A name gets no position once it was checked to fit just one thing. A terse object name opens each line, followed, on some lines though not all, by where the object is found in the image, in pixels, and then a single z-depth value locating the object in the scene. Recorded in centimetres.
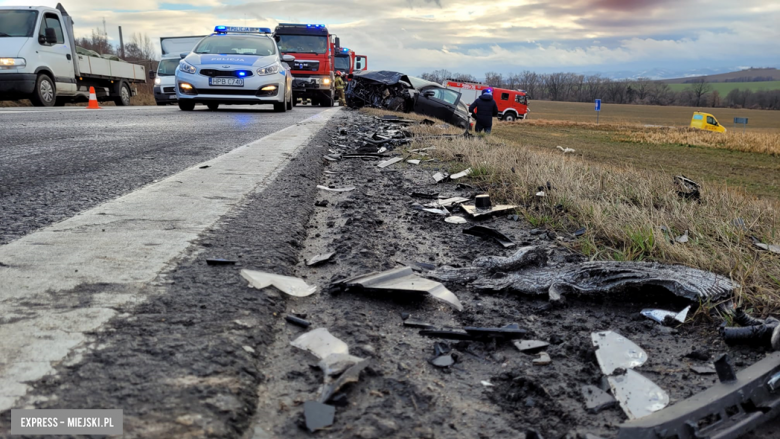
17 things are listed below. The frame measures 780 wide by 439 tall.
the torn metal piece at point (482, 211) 304
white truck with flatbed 1204
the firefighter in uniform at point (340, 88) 2615
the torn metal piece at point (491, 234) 252
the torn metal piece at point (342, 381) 112
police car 1139
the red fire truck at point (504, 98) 4053
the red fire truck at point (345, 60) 2794
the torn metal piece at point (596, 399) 120
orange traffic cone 1479
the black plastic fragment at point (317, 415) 102
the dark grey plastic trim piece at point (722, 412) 102
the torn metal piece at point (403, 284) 173
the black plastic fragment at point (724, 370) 118
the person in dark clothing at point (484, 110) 1541
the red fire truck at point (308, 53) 1991
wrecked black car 1628
